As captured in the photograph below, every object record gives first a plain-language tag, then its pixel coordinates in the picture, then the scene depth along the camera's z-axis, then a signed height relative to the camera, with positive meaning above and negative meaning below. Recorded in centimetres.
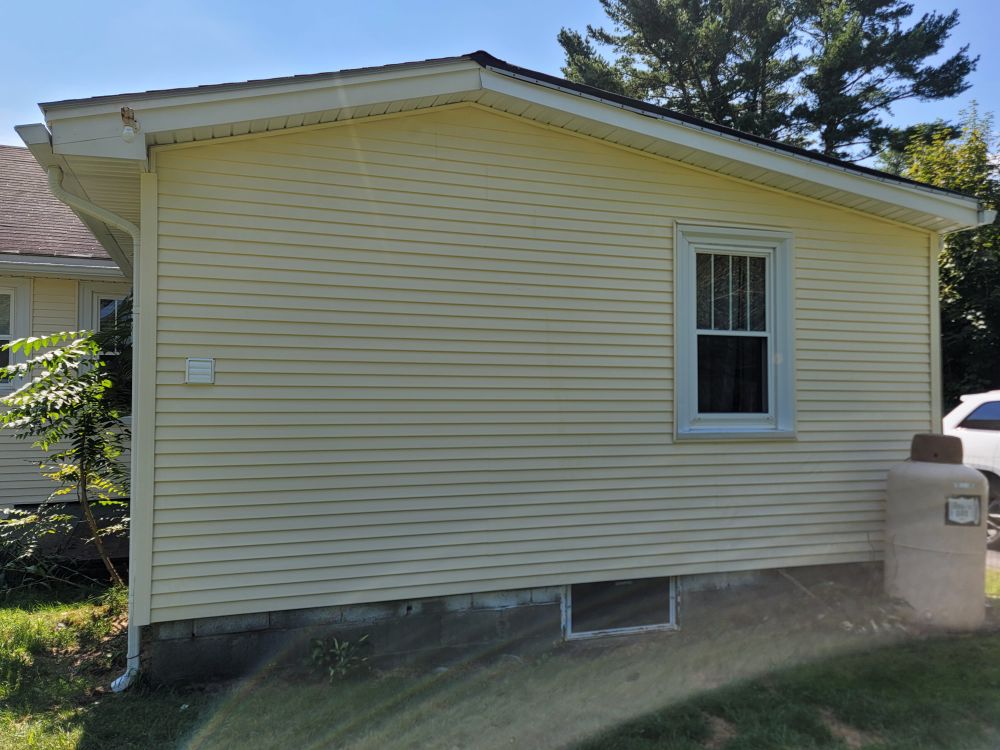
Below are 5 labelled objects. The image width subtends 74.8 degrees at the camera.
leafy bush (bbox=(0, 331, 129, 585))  476 -27
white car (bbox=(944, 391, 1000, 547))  733 -59
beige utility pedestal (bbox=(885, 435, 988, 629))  477 -119
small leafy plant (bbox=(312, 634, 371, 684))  407 -176
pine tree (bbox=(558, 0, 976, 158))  1741 +898
